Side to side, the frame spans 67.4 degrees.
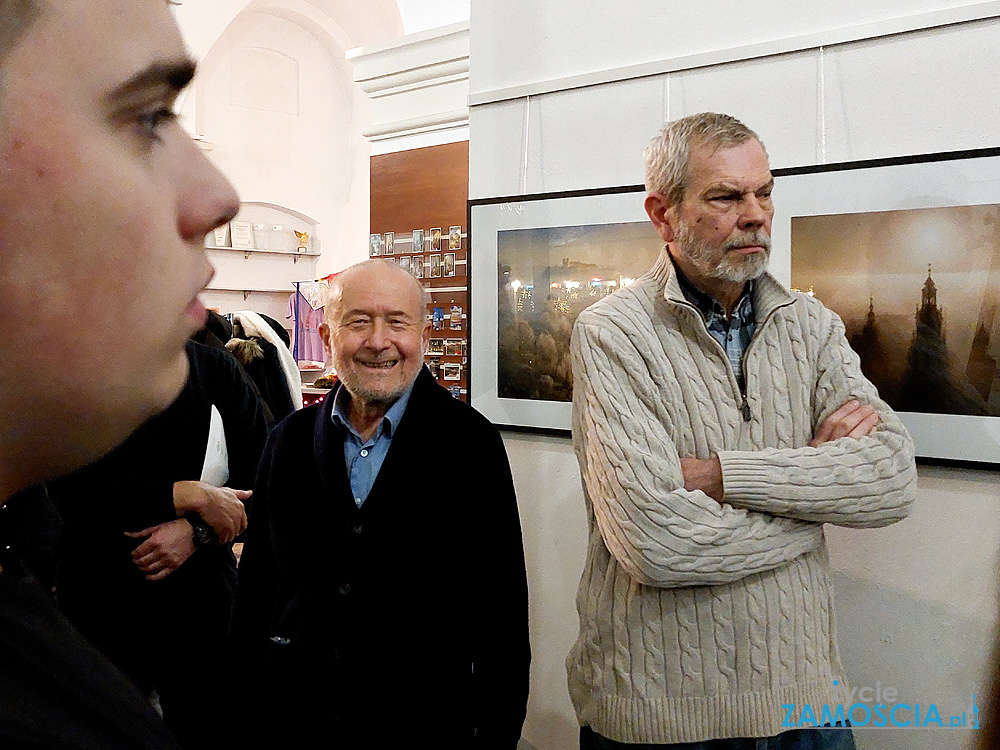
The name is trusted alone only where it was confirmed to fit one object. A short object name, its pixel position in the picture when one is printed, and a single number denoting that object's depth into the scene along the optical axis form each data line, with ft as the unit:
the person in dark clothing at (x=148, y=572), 6.91
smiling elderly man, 5.94
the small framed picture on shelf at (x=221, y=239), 29.55
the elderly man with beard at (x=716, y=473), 5.14
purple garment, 29.76
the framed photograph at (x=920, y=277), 6.59
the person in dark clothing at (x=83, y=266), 1.14
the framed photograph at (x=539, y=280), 8.54
